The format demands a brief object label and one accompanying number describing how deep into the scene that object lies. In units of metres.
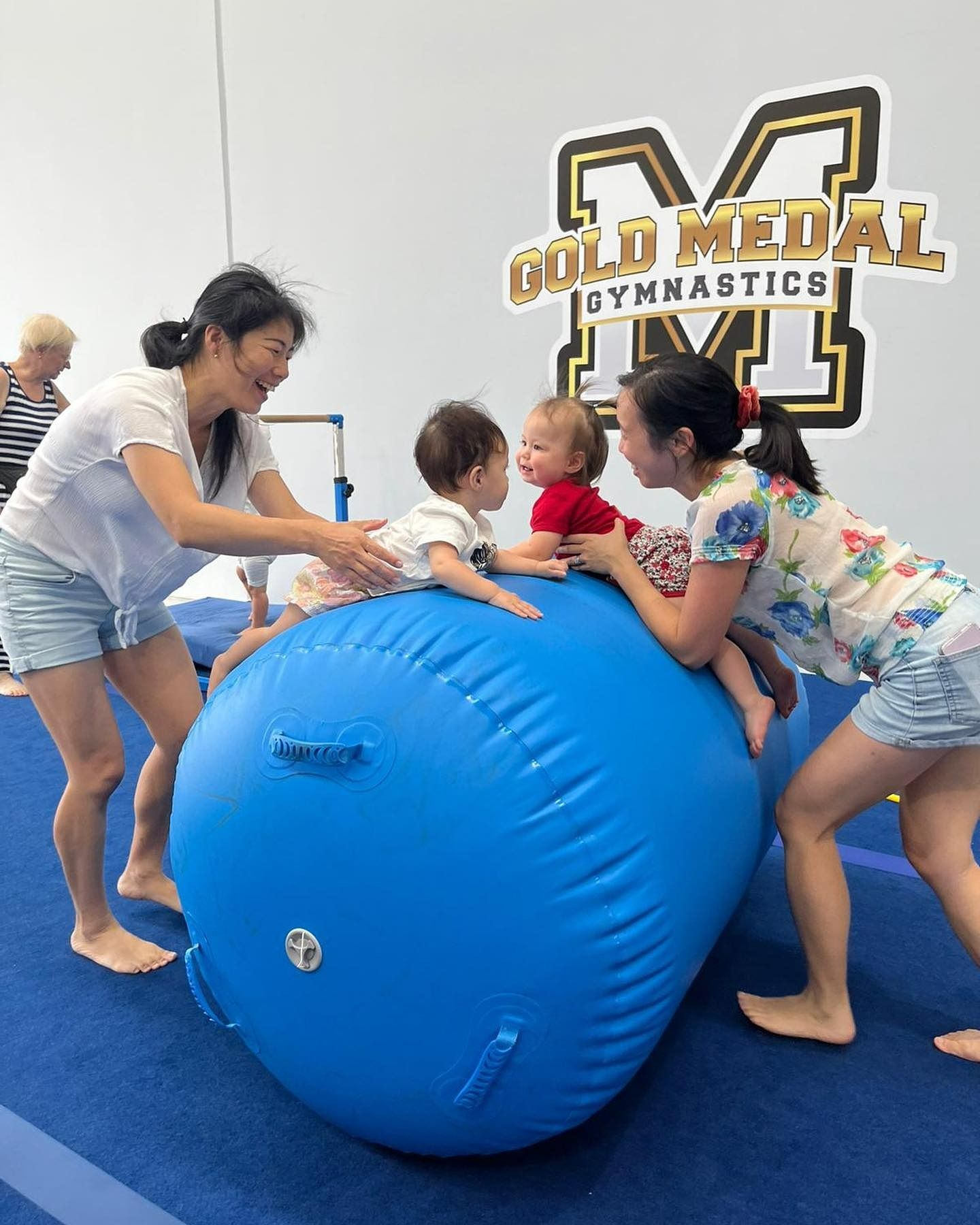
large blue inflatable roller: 1.23
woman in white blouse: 1.69
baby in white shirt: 1.63
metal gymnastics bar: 4.38
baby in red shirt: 1.91
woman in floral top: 1.60
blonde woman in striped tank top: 3.81
